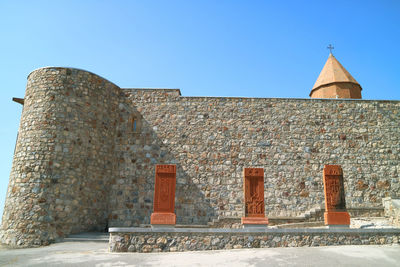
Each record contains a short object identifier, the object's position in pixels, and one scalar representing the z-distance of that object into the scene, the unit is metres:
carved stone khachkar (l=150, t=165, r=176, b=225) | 8.26
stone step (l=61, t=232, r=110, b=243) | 9.65
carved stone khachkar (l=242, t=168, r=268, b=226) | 8.55
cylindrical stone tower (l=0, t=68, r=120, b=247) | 10.04
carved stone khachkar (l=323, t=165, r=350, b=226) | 8.66
